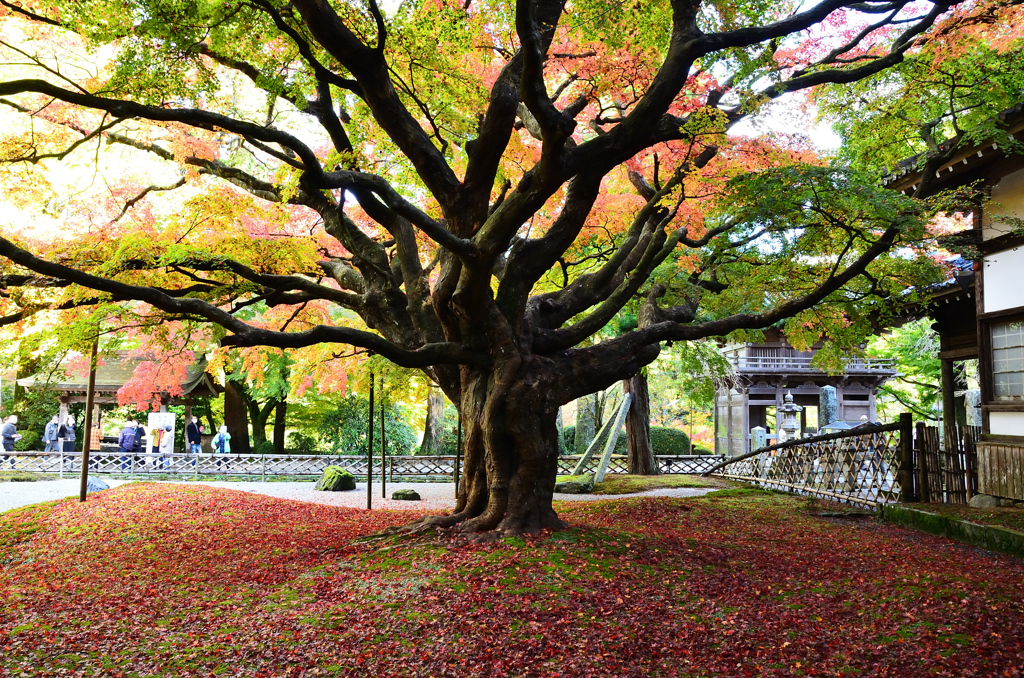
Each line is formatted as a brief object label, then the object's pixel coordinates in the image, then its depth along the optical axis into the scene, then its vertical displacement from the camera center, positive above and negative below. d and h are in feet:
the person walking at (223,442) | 78.11 -3.50
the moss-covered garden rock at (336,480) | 58.29 -6.00
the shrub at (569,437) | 99.55 -3.32
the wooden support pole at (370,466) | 43.24 -3.46
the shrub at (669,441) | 100.73 -3.82
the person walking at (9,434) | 71.26 -2.51
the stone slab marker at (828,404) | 101.45 +2.09
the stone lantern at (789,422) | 81.56 -0.69
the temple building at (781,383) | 97.91 +5.29
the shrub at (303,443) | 94.68 -4.34
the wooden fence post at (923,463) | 39.19 -2.67
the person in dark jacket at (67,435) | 75.64 -2.74
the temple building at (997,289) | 35.32 +7.61
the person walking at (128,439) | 75.72 -3.15
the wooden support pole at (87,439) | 35.81 -1.49
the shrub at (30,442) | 80.99 -3.92
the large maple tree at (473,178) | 22.45 +10.20
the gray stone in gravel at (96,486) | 46.75 -5.40
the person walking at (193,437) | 78.43 -3.02
